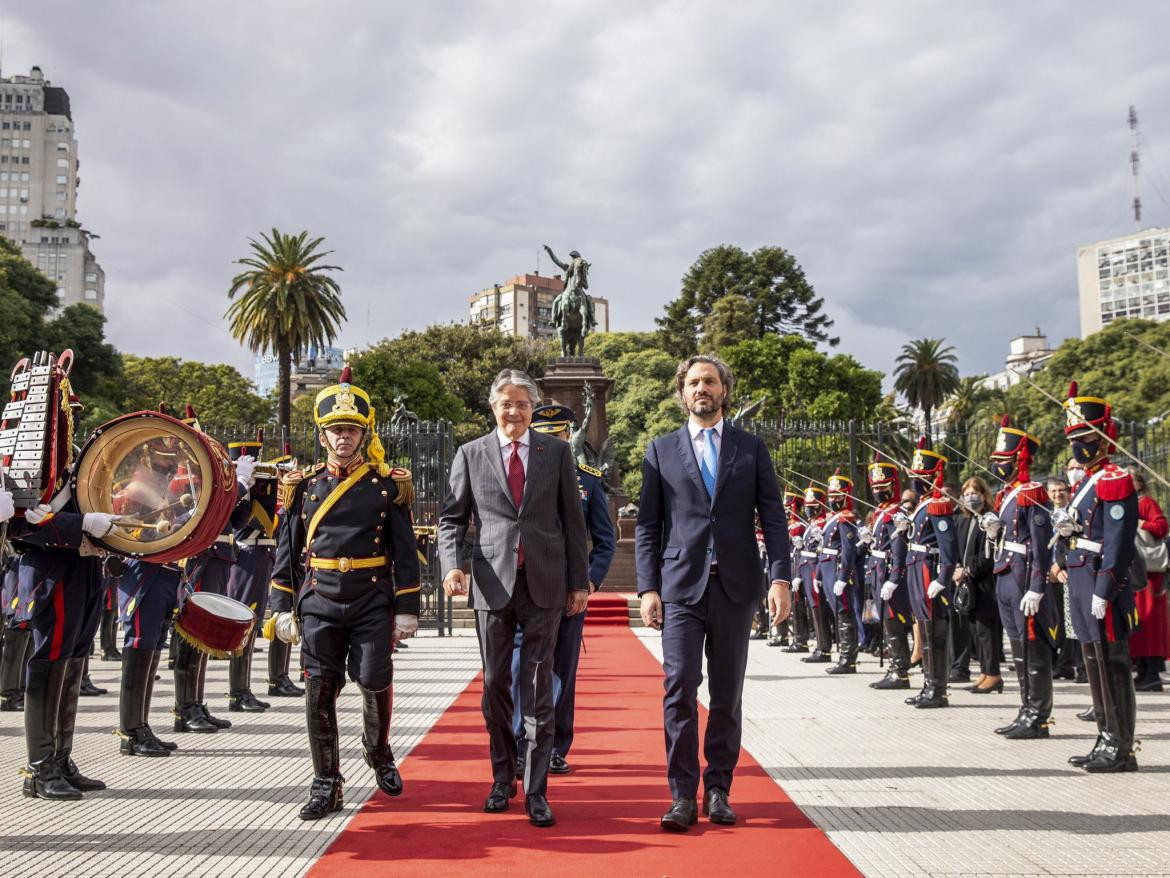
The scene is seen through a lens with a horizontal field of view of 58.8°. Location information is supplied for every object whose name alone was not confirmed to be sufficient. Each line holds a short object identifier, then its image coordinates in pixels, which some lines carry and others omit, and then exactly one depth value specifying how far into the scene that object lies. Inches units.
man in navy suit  201.3
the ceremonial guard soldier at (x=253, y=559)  356.5
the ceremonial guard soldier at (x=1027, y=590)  304.5
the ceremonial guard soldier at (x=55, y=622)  225.9
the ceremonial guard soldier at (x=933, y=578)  376.5
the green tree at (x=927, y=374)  2603.3
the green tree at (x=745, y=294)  2380.7
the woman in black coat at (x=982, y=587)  392.5
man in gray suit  208.7
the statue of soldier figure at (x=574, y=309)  1218.0
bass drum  241.8
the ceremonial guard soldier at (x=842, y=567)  478.3
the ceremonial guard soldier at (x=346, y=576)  208.2
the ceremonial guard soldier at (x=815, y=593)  537.6
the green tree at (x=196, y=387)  2159.2
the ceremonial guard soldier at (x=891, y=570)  413.1
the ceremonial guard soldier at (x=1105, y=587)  256.8
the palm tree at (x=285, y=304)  1628.9
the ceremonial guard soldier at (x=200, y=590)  315.3
